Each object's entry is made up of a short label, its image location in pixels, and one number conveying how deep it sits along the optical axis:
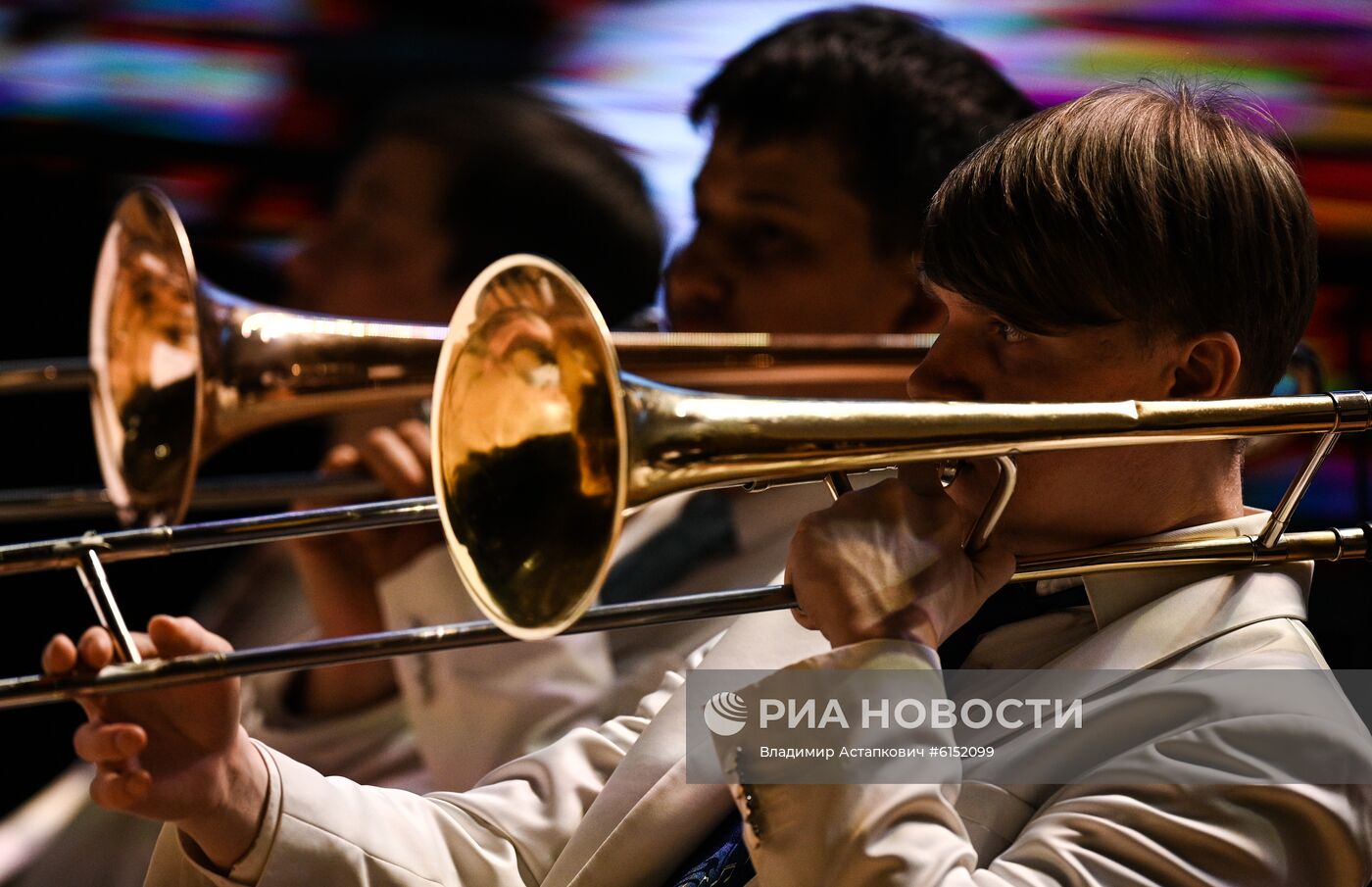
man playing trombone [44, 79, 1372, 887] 5.32
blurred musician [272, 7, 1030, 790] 6.16
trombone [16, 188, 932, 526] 5.92
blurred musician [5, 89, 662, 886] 6.23
